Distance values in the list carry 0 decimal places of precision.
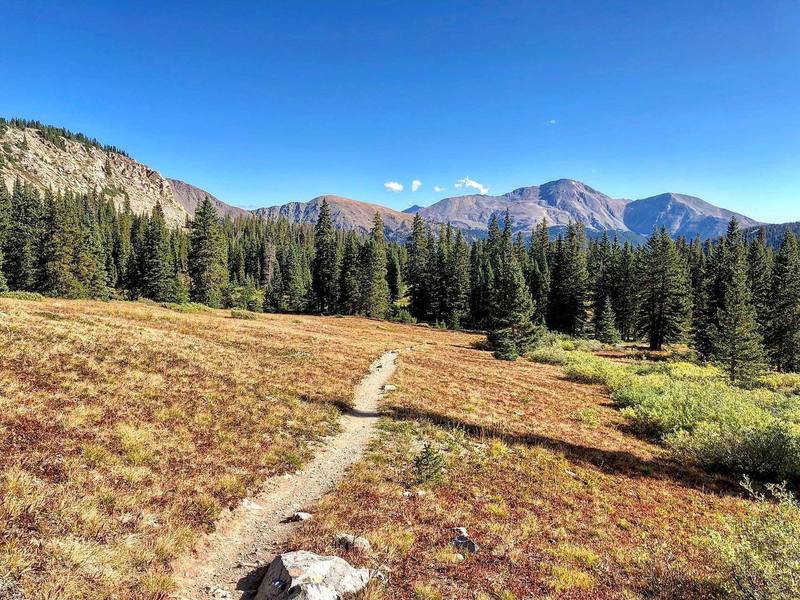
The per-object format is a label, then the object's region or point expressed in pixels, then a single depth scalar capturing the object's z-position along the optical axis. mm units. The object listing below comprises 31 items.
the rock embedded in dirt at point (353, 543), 7958
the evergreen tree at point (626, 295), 81688
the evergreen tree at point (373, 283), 85062
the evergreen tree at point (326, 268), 87312
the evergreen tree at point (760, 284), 59031
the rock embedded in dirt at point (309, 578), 6055
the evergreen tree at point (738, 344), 42250
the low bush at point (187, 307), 47169
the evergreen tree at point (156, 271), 79750
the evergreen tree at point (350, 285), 84812
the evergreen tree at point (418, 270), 102250
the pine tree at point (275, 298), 96375
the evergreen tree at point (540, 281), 94000
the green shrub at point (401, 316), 87750
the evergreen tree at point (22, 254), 66062
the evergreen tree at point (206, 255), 66625
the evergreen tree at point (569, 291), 83375
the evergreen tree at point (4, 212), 56706
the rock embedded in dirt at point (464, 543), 8680
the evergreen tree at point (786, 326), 56500
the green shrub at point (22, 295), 34625
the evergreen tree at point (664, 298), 65438
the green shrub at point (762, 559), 6566
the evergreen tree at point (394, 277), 124750
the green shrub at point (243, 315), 49625
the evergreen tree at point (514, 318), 48472
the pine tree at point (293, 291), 95188
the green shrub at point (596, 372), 35019
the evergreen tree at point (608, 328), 68812
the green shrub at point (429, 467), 12094
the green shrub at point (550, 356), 45662
